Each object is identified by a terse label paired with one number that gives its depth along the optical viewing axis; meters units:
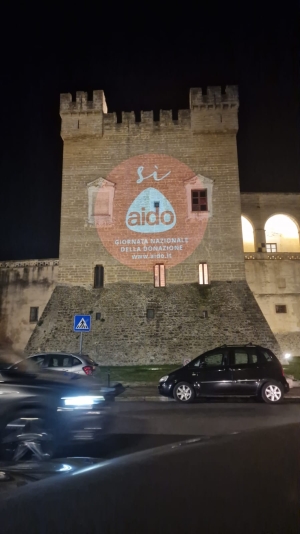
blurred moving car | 5.12
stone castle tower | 20.91
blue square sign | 15.37
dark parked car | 10.96
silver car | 12.02
